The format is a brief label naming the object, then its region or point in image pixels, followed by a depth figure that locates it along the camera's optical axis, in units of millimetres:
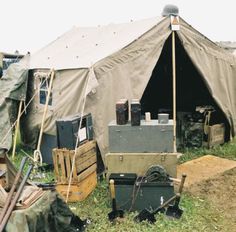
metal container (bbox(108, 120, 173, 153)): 5590
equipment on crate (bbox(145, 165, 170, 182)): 5320
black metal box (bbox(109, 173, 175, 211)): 5191
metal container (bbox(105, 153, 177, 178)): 5598
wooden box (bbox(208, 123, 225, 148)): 8461
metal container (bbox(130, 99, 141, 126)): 5562
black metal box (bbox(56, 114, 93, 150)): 5855
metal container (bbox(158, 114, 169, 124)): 5664
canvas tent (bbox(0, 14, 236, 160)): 6672
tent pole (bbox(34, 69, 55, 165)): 7461
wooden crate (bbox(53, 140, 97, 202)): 5773
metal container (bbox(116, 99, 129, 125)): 5625
